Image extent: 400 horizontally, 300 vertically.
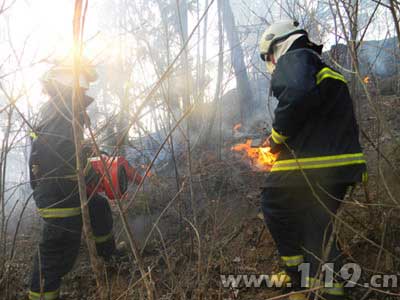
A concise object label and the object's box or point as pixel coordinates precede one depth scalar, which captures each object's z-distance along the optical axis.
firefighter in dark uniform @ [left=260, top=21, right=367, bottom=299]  2.36
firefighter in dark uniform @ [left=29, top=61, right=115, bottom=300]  2.83
